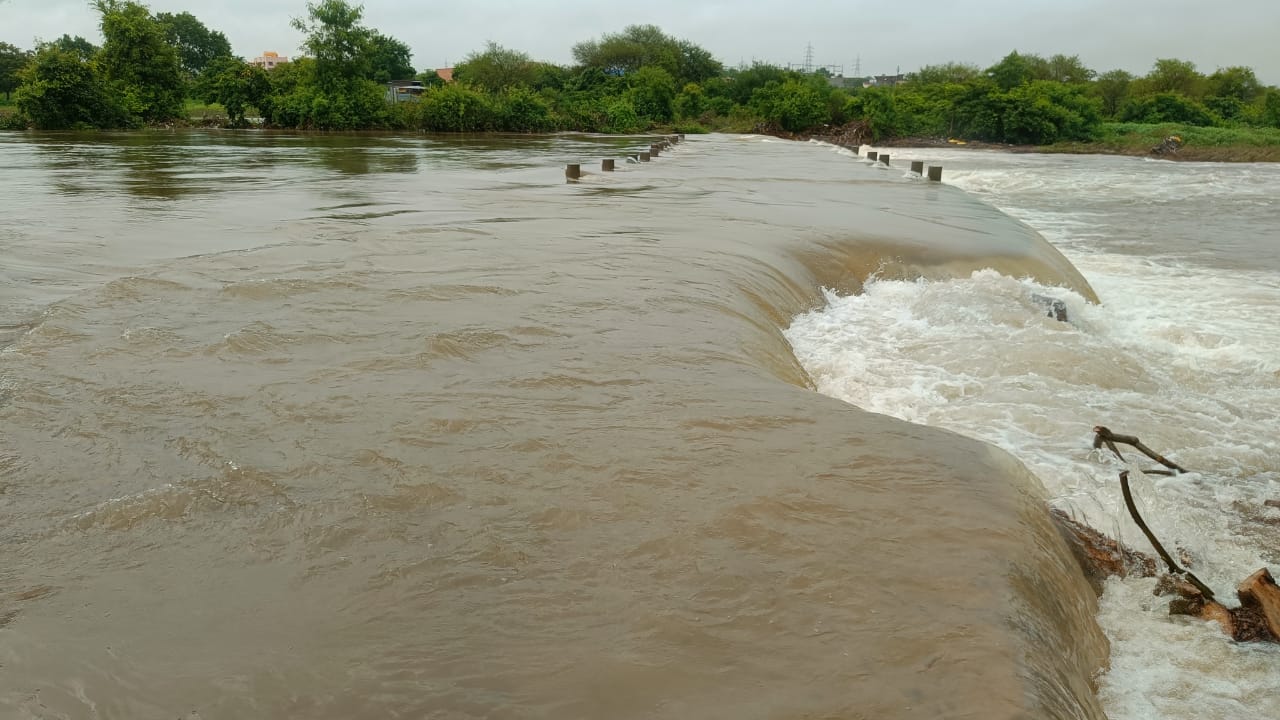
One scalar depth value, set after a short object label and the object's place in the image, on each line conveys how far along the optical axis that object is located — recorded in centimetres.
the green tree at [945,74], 7050
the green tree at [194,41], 9456
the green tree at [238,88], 4294
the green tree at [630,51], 8150
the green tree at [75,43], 9275
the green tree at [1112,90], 5997
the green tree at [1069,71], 6669
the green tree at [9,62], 6338
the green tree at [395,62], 8475
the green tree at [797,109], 5116
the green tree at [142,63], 4412
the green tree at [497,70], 6228
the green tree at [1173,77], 6047
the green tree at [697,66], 7969
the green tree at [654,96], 5622
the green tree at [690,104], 5812
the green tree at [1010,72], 5500
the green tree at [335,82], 4375
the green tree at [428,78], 8025
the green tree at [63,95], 3769
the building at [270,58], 12350
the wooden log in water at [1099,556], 336
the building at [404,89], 8025
